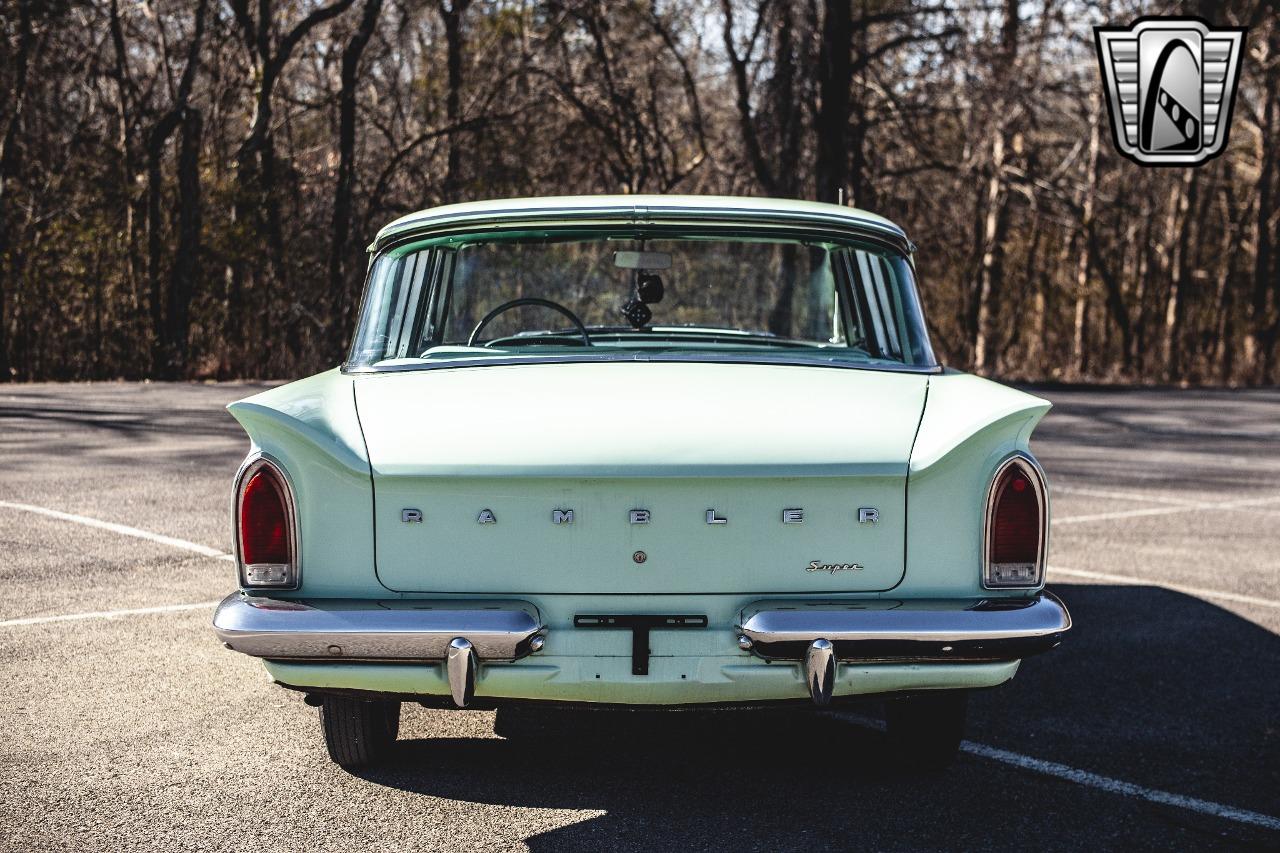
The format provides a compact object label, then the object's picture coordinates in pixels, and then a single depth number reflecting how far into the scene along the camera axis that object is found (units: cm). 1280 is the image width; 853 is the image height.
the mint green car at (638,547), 322
